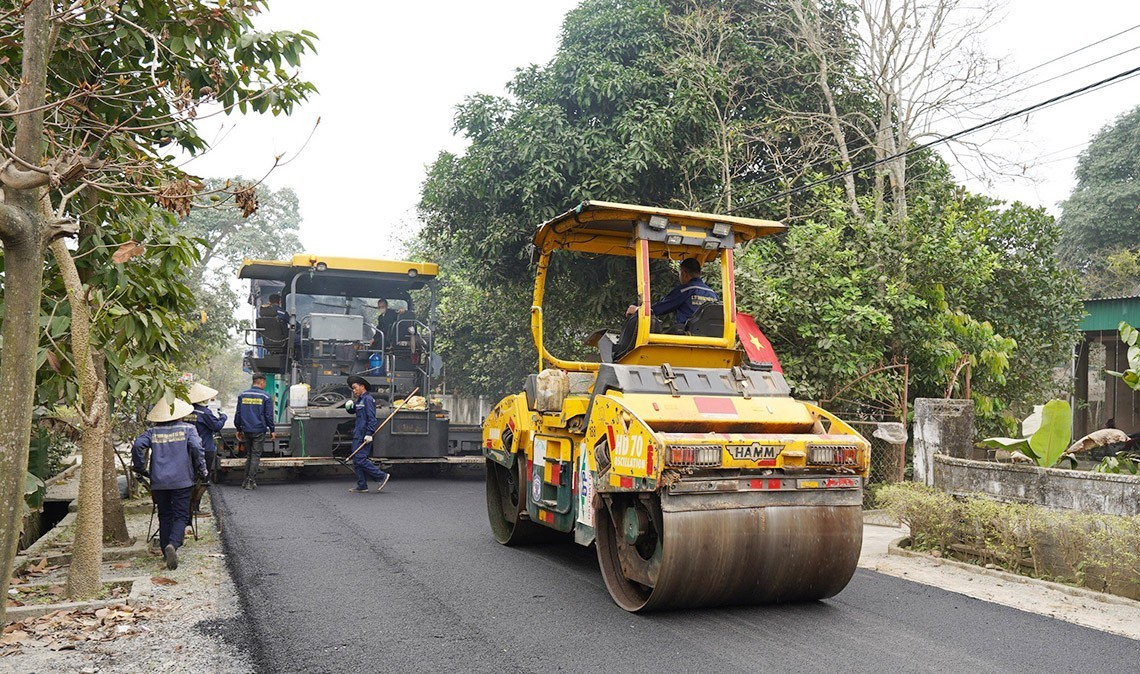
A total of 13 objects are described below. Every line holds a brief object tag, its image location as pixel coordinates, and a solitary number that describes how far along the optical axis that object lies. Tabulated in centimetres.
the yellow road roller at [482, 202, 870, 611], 543
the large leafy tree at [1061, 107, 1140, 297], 2720
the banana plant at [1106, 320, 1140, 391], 842
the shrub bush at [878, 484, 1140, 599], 617
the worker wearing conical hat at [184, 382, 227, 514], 895
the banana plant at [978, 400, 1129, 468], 797
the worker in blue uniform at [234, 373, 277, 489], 1188
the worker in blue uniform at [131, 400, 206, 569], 729
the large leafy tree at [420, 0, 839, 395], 1387
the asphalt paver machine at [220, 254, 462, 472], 1319
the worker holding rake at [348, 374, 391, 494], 1171
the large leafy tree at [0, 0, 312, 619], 376
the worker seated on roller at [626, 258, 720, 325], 681
